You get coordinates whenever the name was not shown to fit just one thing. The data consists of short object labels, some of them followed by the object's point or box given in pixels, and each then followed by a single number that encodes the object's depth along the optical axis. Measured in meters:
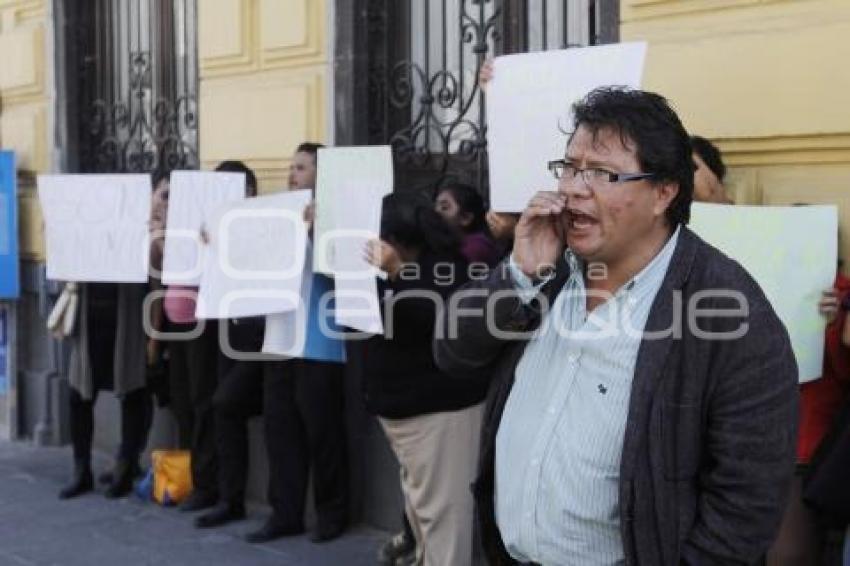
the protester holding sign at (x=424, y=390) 4.66
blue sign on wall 8.23
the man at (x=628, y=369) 2.27
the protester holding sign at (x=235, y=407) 6.05
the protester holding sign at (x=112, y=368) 6.68
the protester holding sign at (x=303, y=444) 5.79
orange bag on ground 6.67
